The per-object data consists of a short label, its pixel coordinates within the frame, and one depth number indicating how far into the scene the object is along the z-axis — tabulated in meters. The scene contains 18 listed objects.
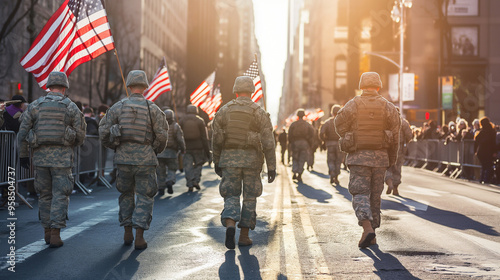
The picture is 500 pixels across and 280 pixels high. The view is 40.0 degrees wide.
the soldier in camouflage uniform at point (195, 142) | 16.11
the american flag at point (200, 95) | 25.15
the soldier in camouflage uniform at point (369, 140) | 8.02
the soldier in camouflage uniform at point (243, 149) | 7.86
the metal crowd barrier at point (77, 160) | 12.27
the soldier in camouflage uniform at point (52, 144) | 7.89
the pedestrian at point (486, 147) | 19.33
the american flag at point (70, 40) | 10.97
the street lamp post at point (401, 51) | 46.22
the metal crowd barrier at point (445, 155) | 21.73
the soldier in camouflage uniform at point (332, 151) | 18.27
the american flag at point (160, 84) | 19.81
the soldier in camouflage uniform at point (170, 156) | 14.72
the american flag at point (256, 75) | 21.88
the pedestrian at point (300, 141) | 19.67
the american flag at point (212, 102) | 27.78
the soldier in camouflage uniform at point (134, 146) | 7.75
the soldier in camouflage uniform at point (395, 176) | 14.71
